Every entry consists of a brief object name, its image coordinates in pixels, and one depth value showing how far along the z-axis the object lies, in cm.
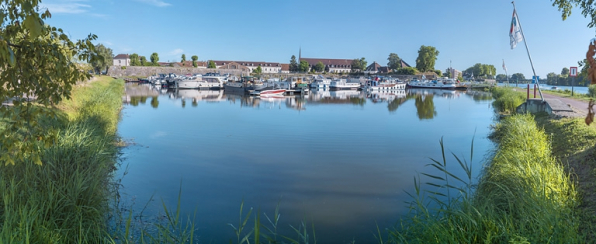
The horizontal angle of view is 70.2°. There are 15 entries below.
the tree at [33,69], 339
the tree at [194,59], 11140
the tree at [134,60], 9994
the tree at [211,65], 11131
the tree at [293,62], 11881
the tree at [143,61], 10331
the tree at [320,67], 11706
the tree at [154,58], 10662
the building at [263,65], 13400
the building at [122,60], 12097
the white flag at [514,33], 1573
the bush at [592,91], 2389
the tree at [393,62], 11800
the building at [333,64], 12712
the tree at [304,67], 11350
